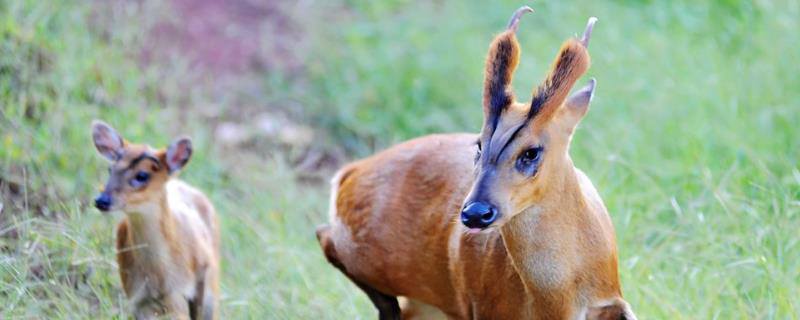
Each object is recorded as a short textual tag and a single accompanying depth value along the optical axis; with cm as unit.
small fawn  1365
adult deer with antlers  966
